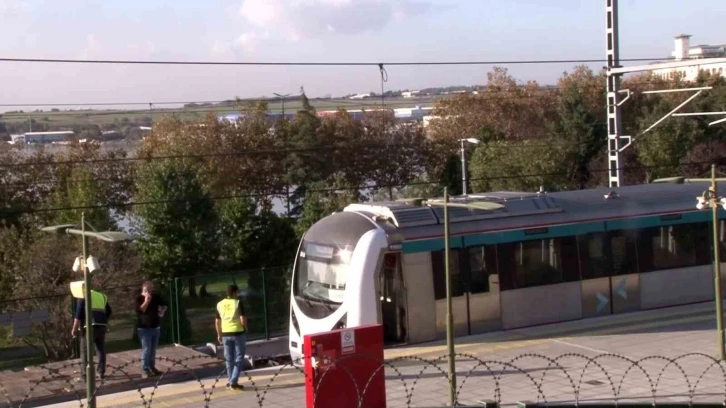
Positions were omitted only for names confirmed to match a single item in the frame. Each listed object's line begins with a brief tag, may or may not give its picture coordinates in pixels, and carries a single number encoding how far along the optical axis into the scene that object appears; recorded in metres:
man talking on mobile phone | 16.59
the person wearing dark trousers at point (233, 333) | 15.48
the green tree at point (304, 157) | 55.31
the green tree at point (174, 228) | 39.28
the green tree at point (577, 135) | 53.22
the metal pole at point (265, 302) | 21.72
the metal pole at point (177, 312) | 21.31
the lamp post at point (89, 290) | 12.92
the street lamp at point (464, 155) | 33.11
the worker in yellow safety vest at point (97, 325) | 16.19
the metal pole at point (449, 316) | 13.96
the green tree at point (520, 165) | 47.06
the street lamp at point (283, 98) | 60.66
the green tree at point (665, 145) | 52.28
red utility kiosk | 13.03
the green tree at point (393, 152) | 59.47
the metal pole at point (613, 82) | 26.70
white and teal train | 17.55
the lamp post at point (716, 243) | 17.00
